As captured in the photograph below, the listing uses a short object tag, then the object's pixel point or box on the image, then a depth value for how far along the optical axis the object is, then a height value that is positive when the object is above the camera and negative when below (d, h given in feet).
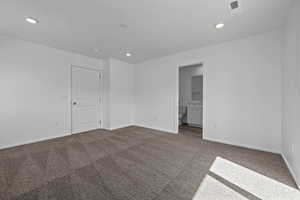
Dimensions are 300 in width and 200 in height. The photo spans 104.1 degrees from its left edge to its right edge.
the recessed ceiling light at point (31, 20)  7.07 +4.86
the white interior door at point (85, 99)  13.30 -0.03
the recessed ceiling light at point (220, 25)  7.64 +4.96
